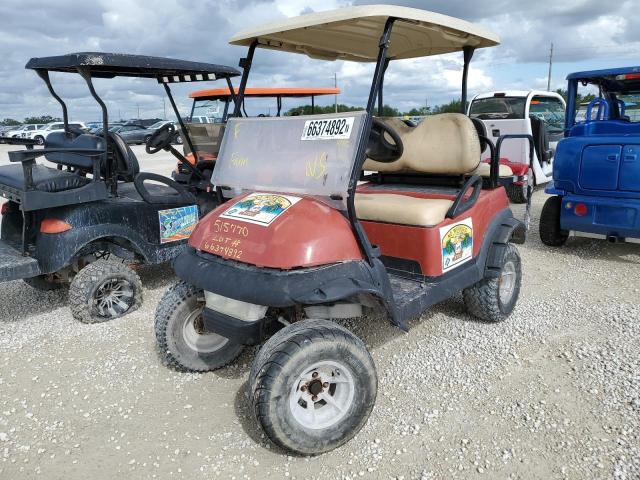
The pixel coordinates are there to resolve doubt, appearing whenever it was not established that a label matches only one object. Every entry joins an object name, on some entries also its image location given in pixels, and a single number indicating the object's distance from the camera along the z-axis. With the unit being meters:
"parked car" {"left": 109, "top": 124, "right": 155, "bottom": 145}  23.92
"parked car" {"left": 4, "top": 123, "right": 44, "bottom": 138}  29.07
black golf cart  3.82
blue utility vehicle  4.92
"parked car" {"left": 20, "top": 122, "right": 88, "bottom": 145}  26.99
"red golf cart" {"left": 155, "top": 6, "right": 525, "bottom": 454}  2.35
